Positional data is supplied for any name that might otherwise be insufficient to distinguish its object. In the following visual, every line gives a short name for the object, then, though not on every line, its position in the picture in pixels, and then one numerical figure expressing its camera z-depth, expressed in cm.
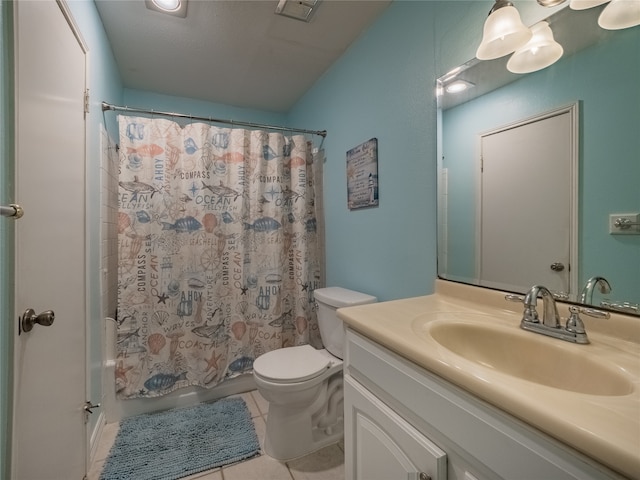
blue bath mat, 136
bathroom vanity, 43
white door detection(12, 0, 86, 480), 77
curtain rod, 165
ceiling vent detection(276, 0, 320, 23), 145
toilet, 140
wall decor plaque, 163
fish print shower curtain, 175
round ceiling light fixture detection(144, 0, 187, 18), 145
